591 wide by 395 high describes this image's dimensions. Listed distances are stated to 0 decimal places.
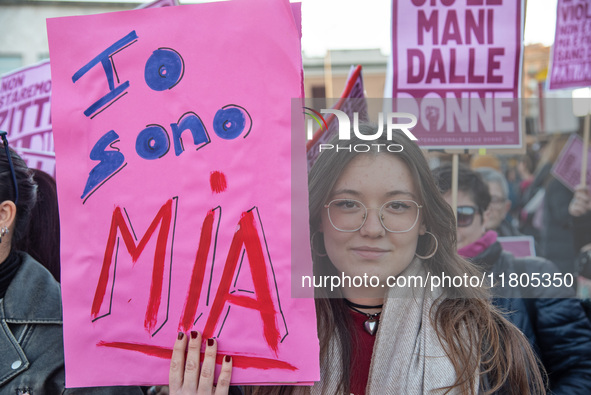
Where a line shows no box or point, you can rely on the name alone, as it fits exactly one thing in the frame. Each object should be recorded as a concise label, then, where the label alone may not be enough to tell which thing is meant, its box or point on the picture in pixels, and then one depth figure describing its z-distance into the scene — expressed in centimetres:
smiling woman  133
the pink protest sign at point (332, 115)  138
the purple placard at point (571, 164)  309
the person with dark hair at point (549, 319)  183
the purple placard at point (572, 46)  258
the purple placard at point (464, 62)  174
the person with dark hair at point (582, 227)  212
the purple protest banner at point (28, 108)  271
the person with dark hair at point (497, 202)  249
